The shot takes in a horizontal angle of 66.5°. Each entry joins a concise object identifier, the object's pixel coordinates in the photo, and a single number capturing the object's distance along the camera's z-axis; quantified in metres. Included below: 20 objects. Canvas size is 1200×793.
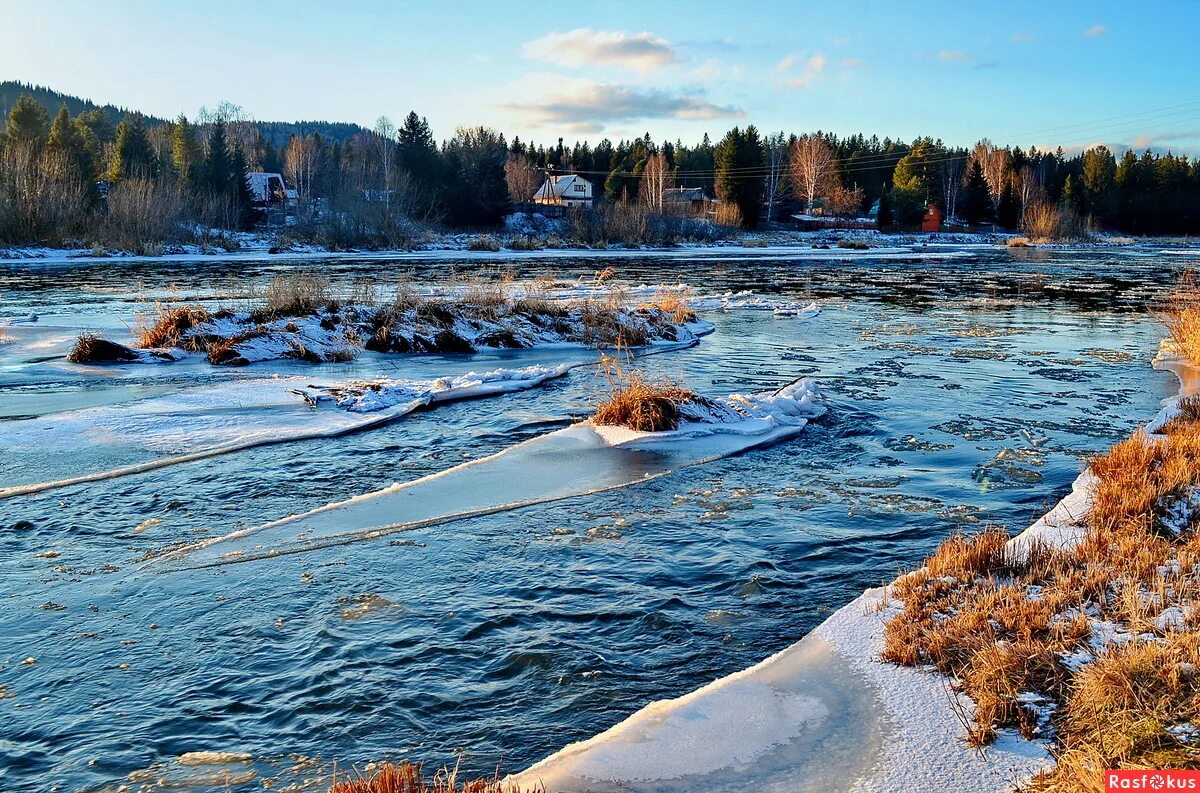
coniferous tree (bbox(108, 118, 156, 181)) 63.94
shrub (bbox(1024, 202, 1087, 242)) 79.12
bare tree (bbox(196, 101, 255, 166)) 126.64
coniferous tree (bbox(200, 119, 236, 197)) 63.91
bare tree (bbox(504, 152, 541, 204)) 95.94
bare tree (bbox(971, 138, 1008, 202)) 107.44
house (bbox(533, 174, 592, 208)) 109.38
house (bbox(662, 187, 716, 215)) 75.81
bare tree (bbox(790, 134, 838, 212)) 99.25
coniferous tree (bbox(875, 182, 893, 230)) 90.86
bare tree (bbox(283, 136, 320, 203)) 96.00
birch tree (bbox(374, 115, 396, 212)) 59.46
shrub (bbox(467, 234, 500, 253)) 53.38
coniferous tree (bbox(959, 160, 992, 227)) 93.56
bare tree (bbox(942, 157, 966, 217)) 100.42
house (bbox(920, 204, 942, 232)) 89.88
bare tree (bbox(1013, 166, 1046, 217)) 102.06
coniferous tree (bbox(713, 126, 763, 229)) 78.81
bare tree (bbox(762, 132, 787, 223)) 97.04
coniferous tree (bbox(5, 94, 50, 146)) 70.88
